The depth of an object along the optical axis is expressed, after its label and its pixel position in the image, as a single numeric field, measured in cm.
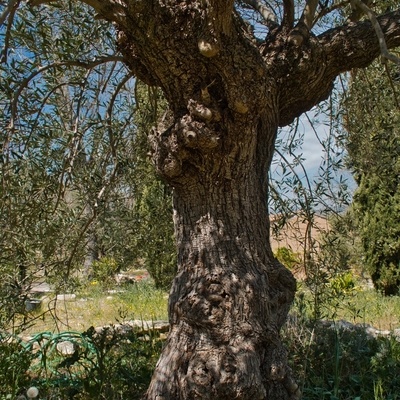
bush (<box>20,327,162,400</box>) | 342
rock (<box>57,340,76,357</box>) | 562
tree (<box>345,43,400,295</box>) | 410
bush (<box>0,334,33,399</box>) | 352
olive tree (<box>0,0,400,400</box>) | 284
